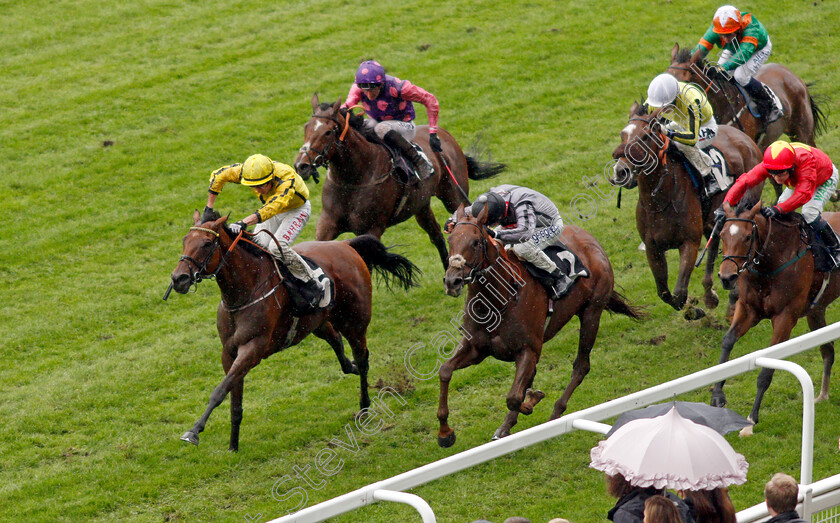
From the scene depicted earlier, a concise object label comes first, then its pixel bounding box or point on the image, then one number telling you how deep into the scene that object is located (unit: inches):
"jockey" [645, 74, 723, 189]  659.4
